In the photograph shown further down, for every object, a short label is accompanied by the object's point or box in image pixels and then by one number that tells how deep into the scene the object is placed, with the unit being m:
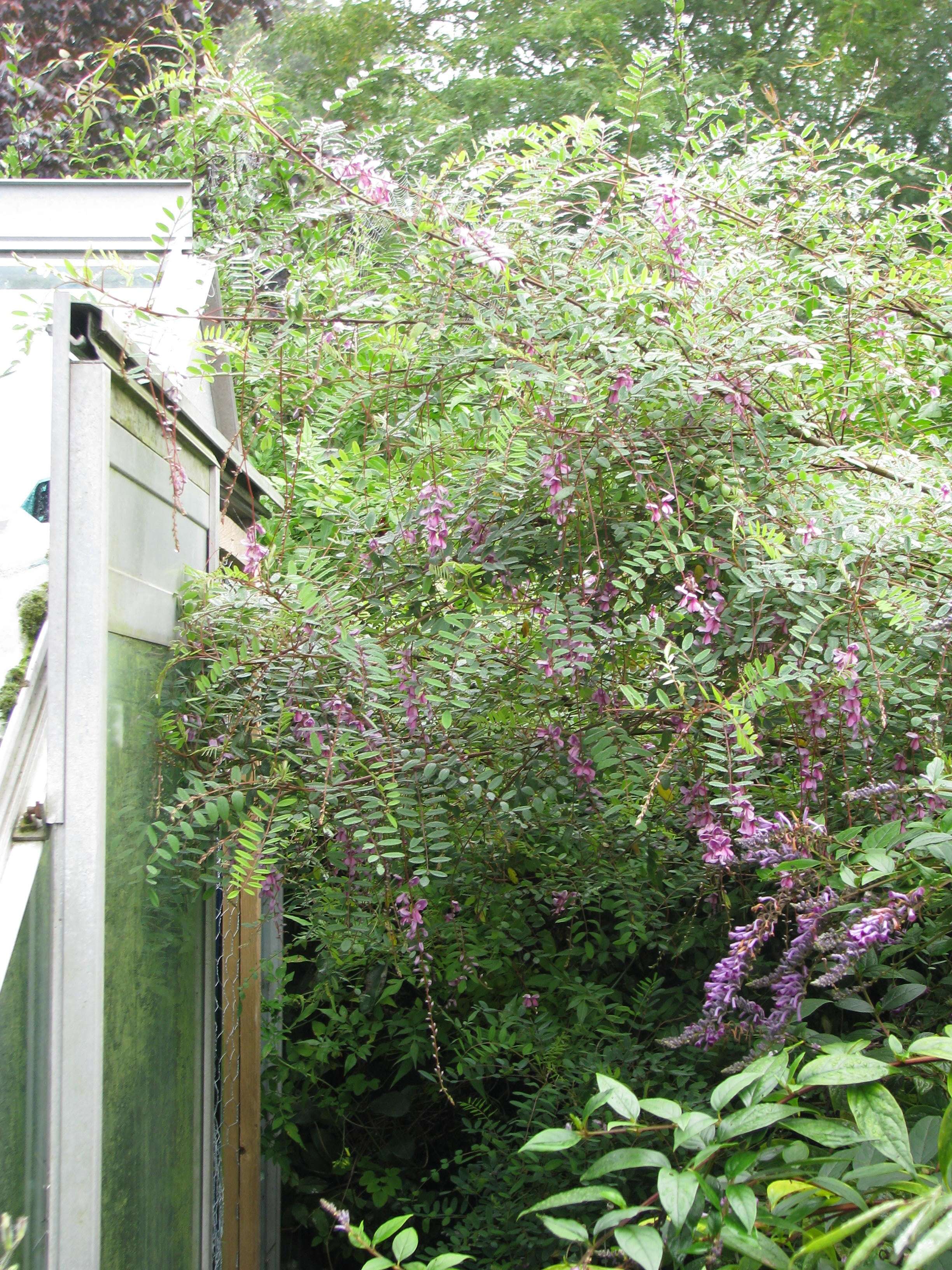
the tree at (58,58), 5.37
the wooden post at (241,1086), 2.55
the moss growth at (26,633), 1.46
